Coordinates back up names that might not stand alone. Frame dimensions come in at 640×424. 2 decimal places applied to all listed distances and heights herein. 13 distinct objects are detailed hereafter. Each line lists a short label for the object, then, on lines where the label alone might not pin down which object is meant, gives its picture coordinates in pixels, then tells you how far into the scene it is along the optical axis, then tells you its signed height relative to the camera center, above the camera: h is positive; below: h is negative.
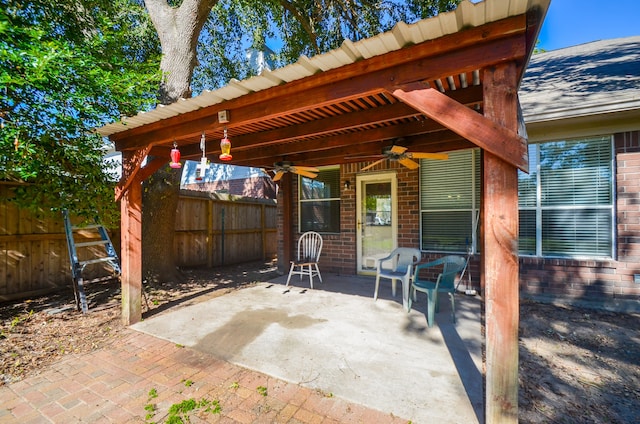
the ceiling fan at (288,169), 4.88 +0.77
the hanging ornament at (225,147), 3.01 +0.69
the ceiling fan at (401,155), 3.70 +0.78
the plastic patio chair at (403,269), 3.78 -0.78
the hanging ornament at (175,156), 3.10 +0.62
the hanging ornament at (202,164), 2.97 +0.53
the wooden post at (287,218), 6.34 -0.09
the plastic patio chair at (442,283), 3.21 -0.81
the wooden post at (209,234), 7.05 -0.48
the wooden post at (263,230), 8.66 -0.47
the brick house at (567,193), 3.77 +0.30
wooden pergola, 1.68 +0.97
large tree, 5.07 +4.39
